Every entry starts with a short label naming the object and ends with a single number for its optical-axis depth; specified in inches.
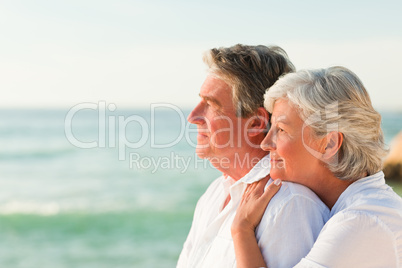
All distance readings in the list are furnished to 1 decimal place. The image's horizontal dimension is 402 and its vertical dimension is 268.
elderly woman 90.0
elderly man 98.4
